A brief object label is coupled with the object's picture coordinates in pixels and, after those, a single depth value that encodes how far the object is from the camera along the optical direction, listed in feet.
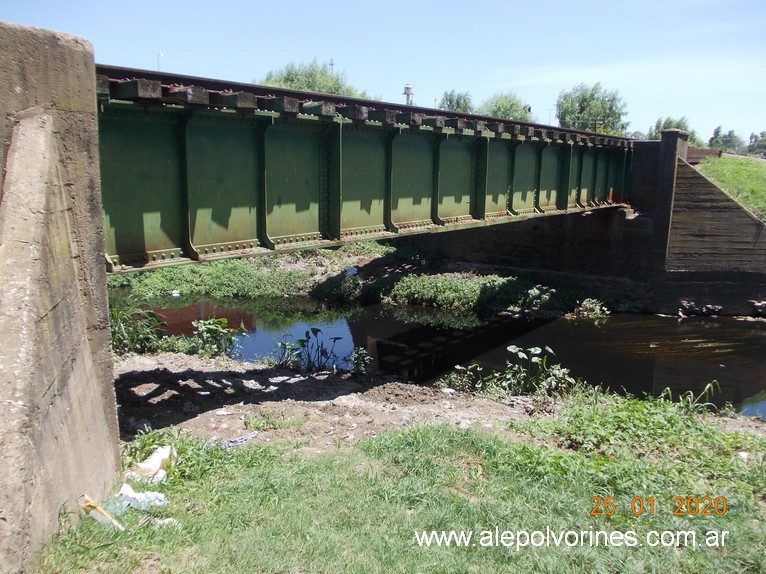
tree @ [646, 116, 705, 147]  146.86
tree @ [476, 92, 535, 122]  178.57
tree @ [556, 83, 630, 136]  178.40
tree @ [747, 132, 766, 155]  325.66
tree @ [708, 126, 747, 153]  329.72
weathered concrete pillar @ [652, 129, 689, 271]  63.00
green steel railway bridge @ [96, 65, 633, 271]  22.35
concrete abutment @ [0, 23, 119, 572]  10.38
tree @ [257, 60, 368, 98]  146.92
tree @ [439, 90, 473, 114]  198.39
